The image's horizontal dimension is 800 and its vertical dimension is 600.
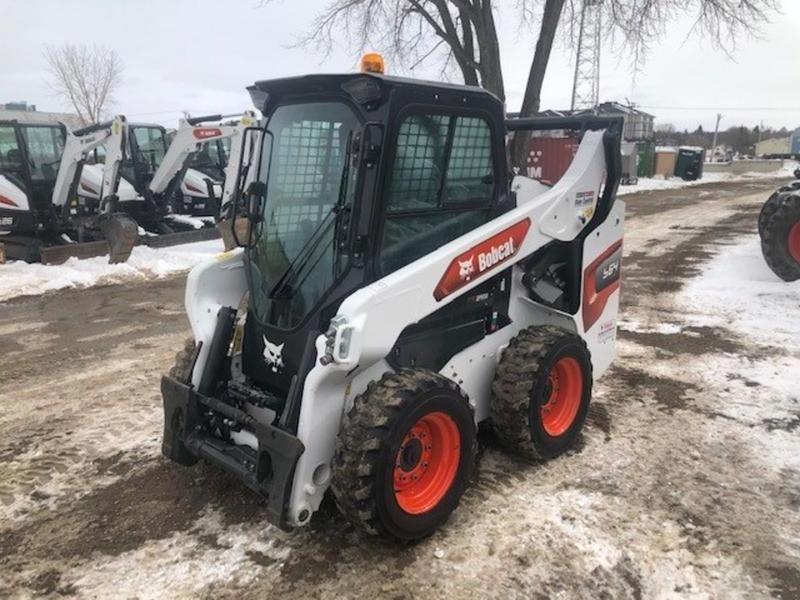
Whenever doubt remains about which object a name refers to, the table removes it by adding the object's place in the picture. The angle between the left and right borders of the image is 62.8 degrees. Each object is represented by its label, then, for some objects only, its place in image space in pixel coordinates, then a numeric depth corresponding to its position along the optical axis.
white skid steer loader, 2.92
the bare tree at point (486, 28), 17.78
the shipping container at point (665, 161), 35.00
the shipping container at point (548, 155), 19.17
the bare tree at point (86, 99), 42.22
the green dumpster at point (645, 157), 33.09
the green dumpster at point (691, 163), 33.12
